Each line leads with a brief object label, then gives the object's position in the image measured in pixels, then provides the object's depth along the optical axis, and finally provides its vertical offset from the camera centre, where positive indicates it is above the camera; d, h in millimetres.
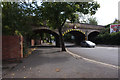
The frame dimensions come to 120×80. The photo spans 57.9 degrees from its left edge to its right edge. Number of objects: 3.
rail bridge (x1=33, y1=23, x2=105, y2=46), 27747 +2803
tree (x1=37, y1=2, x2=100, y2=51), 12164 +3537
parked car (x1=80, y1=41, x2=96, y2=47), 22384 -942
